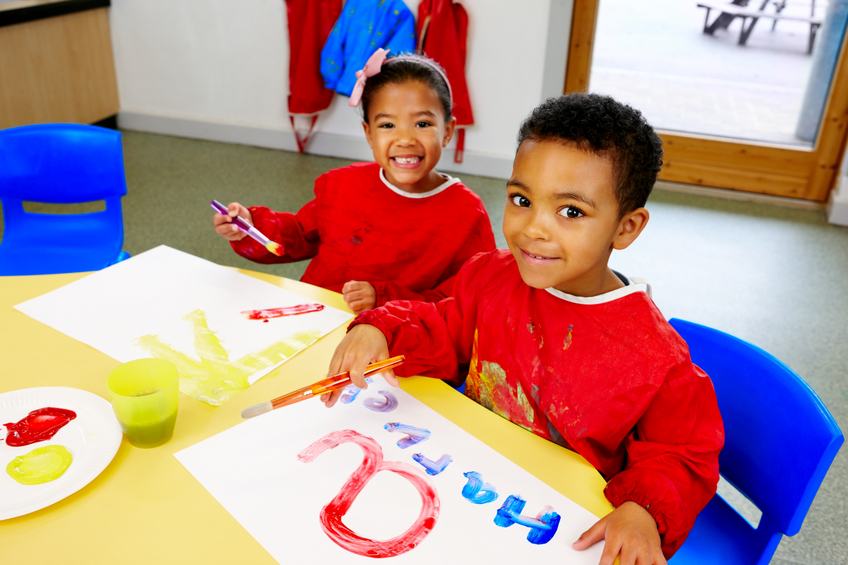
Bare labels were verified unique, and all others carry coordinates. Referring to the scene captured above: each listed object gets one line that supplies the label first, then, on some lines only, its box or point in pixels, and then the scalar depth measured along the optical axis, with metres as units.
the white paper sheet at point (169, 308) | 0.93
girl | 1.28
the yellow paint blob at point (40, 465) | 0.68
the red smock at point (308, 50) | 3.08
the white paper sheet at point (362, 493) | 0.63
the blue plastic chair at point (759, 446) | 0.79
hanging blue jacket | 2.96
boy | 0.74
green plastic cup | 0.71
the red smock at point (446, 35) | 2.93
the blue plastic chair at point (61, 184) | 1.60
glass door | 2.87
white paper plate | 0.65
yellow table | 0.61
